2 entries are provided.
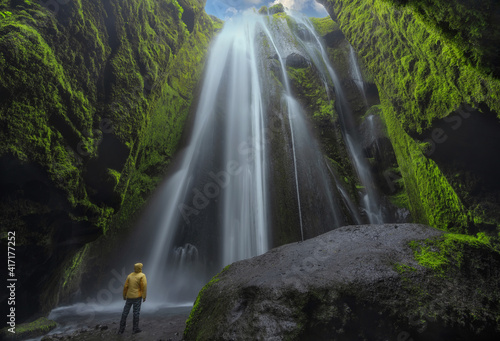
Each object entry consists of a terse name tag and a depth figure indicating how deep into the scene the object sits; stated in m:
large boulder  2.58
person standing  5.08
